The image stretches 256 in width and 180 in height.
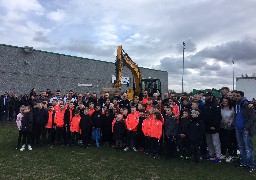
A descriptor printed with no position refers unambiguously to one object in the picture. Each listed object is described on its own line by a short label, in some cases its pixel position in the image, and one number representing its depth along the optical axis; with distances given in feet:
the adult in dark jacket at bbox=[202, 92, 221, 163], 19.76
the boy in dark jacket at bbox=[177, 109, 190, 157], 20.36
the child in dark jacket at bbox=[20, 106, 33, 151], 22.84
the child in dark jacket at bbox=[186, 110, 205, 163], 19.61
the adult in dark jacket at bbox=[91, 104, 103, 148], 24.68
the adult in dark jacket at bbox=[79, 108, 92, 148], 24.34
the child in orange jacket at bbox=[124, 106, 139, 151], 23.21
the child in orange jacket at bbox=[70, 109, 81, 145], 24.54
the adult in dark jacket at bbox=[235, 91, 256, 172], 17.64
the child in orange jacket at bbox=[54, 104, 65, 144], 24.75
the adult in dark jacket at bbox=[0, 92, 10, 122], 41.04
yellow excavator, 38.39
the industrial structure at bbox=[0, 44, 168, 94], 60.60
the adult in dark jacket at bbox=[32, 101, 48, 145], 23.73
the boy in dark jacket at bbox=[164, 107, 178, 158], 20.70
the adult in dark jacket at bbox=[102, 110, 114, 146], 24.99
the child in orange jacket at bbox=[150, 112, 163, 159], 21.13
